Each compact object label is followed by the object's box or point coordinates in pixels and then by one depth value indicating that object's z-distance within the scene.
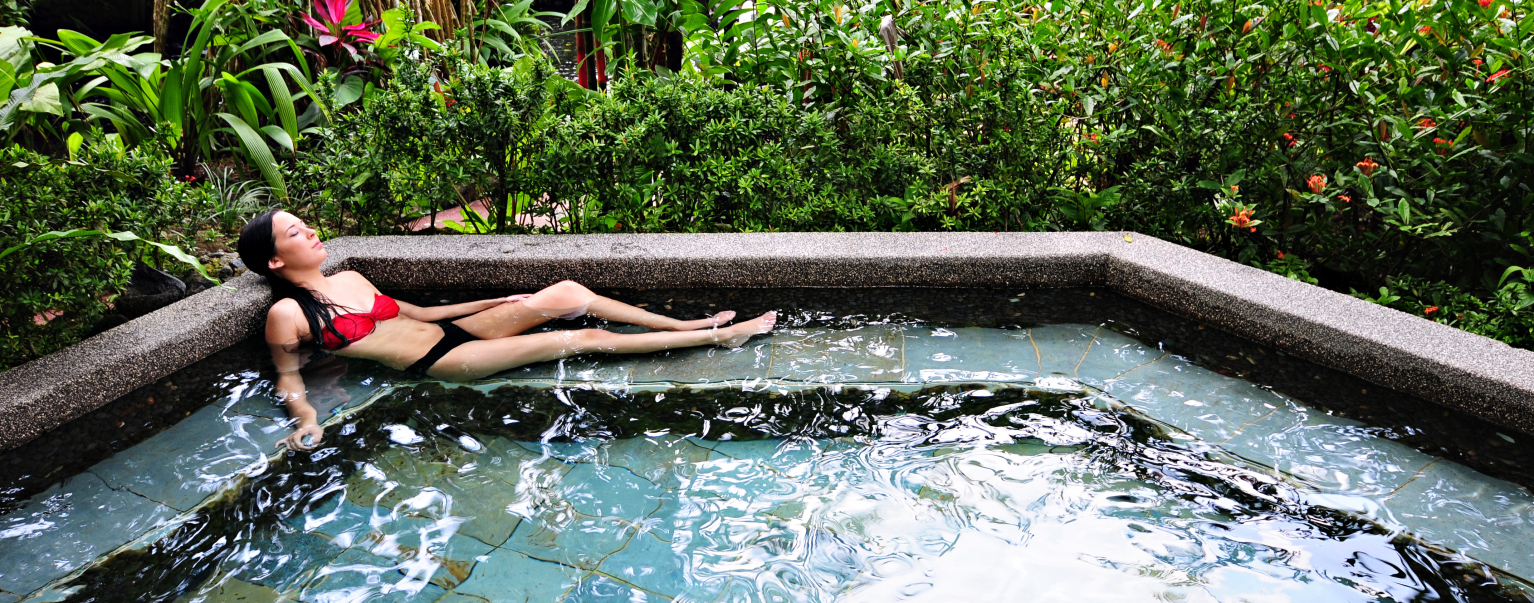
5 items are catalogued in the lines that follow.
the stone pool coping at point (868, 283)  2.90
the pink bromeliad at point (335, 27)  5.63
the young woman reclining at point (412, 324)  3.49
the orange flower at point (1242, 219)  3.79
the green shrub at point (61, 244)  2.96
